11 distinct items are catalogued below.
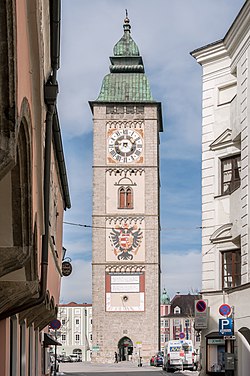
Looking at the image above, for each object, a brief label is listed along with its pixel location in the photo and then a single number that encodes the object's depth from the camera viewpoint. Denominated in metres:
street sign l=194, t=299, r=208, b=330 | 23.34
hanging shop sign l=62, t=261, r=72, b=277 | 28.97
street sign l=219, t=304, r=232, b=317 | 21.17
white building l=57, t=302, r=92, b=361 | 147.25
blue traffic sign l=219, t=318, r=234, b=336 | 21.89
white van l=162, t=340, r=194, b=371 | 55.22
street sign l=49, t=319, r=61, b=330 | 28.27
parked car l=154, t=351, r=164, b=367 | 67.50
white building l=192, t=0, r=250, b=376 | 21.95
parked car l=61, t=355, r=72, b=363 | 106.88
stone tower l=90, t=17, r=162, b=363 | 81.38
